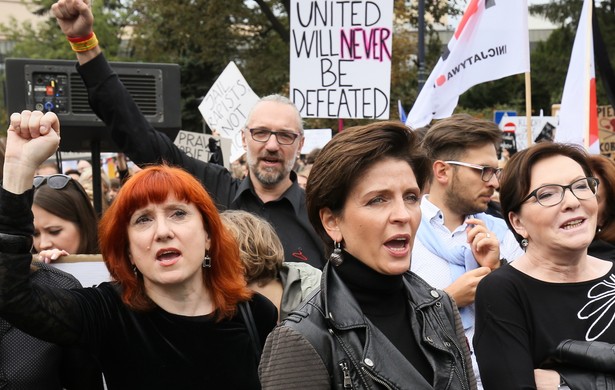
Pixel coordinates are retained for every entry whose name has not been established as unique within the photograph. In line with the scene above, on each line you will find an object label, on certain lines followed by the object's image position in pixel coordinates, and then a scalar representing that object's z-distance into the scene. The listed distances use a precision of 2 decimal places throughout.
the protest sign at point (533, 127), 12.67
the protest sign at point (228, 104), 9.49
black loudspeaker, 5.19
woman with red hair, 2.72
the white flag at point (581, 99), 7.04
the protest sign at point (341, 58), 6.75
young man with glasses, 3.98
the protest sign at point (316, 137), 14.01
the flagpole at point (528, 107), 5.91
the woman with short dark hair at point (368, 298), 2.33
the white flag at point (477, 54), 6.73
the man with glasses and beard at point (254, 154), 4.18
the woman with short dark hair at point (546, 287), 2.89
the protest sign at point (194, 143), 7.82
